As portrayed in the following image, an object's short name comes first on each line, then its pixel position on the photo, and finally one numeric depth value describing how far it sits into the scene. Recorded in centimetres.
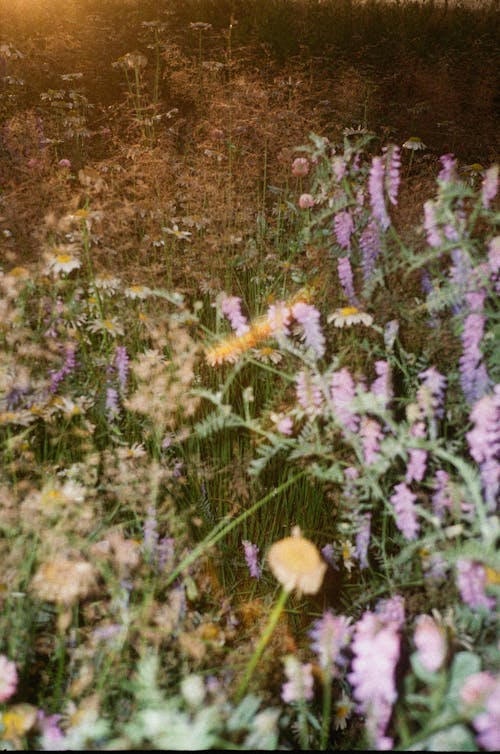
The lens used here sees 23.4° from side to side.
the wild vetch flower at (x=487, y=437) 77
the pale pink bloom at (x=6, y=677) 74
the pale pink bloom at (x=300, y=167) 126
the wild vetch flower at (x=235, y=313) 94
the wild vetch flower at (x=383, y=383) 85
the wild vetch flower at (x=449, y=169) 91
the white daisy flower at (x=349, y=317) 95
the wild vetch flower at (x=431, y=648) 65
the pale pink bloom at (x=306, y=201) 114
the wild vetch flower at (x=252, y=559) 98
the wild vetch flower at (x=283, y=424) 87
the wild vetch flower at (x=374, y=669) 66
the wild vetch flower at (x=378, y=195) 93
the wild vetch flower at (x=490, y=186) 86
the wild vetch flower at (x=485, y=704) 60
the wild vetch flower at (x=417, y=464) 81
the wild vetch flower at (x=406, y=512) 80
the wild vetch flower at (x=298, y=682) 68
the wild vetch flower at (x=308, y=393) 85
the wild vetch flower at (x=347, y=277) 97
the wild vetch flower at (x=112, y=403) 98
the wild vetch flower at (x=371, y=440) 83
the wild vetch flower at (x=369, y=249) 97
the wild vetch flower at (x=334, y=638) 69
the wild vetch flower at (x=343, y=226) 99
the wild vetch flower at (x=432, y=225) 86
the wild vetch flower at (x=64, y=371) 96
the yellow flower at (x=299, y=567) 69
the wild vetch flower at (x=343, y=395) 83
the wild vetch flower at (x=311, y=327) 88
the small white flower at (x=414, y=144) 190
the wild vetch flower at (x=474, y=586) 73
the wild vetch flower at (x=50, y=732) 70
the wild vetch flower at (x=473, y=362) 84
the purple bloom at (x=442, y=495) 81
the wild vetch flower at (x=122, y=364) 99
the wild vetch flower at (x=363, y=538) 87
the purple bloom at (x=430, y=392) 80
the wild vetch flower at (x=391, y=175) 94
